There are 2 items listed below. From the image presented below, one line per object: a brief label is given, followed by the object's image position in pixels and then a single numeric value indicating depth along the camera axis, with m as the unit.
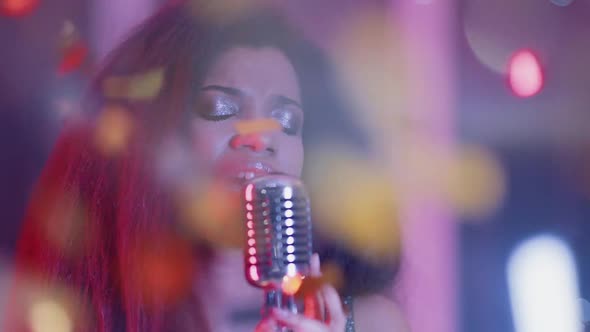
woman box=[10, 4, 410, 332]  2.57
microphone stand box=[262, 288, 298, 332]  2.24
